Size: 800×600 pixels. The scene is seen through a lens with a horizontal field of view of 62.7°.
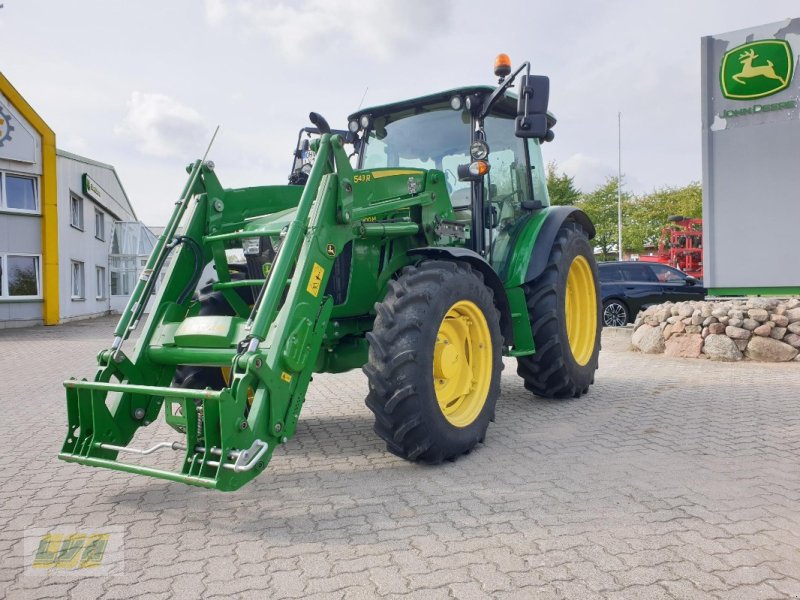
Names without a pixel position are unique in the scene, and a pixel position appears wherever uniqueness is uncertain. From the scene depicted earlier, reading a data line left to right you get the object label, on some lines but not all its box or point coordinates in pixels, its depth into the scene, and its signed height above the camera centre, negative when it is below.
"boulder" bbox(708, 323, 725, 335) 9.30 -0.49
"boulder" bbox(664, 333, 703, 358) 9.45 -0.75
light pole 36.00 +3.80
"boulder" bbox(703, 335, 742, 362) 9.07 -0.77
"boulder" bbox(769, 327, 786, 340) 8.92 -0.54
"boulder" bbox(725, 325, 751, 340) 9.06 -0.55
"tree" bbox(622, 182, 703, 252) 38.22 +4.76
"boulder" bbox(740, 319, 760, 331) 9.06 -0.42
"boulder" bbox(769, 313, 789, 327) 8.93 -0.37
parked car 13.91 +0.13
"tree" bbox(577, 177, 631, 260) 39.47 +5.16
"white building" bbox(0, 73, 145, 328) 18.88 +2.32
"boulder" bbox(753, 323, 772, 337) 8.95 -0.50
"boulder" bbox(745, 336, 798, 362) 8.79 -0.76
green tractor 3.47 +0.00
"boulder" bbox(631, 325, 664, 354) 10.11 -0.71
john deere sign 9.31 +1.99
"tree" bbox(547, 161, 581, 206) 34.75 +5.79
